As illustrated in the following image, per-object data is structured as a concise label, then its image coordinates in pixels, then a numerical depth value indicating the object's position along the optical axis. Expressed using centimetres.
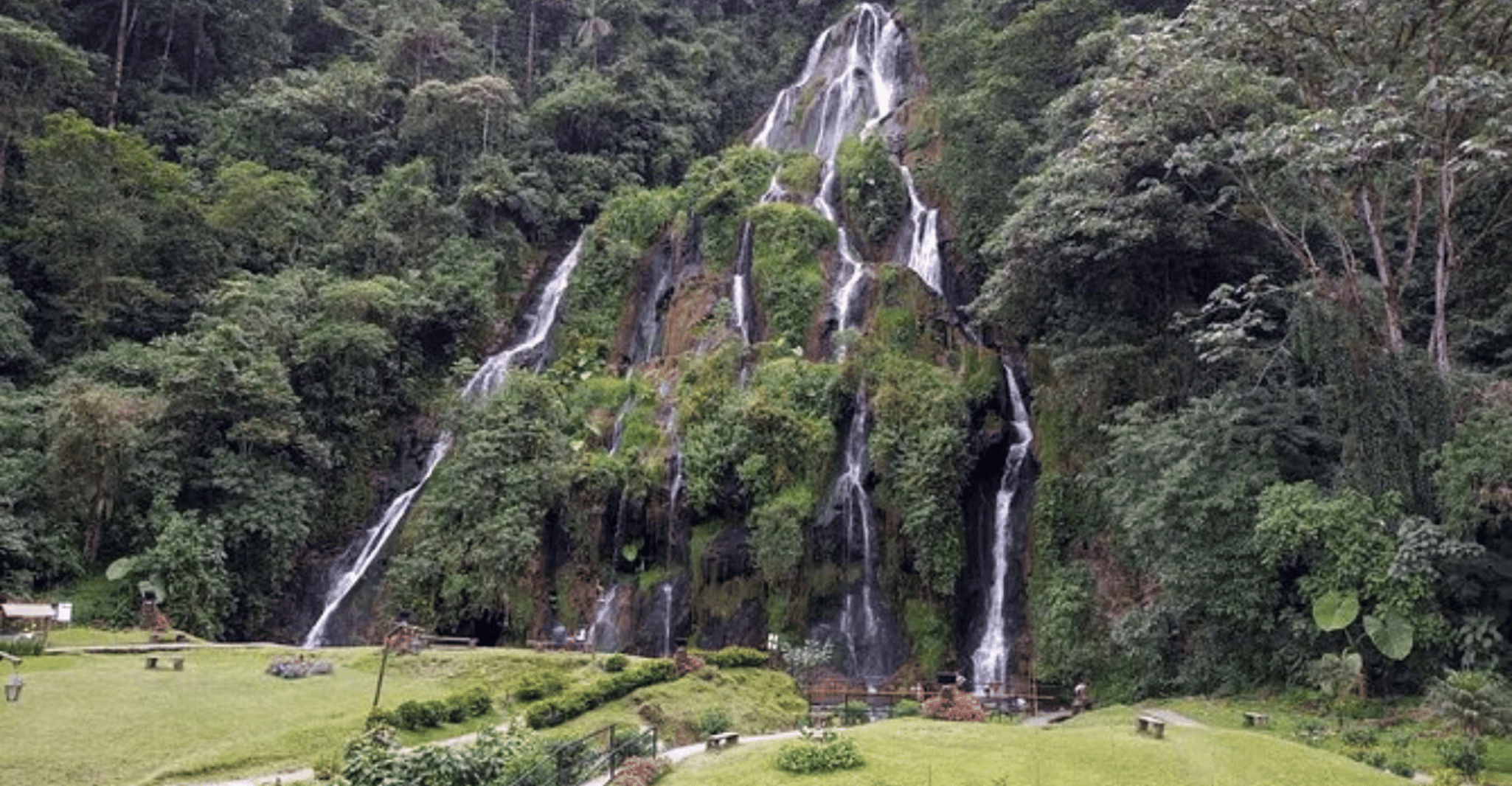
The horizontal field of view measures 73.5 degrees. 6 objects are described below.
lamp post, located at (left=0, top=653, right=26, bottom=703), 1585
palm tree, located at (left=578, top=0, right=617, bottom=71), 4884
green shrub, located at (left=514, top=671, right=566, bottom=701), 1823
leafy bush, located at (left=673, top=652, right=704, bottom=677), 1995
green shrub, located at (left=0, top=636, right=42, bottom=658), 1994
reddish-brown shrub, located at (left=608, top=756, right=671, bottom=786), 1267
